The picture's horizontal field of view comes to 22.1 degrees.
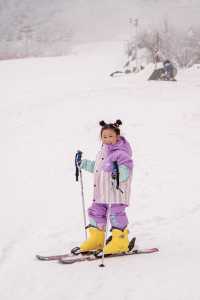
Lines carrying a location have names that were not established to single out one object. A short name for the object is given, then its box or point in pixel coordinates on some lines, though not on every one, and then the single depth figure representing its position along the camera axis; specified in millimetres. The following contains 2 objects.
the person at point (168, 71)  28047
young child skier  5574
